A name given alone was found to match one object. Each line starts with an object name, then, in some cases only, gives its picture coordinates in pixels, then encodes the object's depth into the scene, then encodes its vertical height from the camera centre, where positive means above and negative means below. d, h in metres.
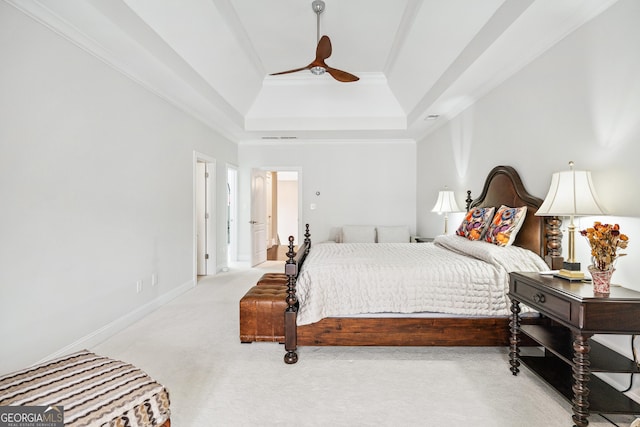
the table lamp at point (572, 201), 2.03 +0.04
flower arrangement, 1.73 -0.19
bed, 2.56 -0.98
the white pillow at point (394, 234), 6.00 -0.54
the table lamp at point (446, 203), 4.46 +0.04
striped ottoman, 1.25 -0.78
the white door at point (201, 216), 5.43 -0.20
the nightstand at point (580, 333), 1.66 -0.75
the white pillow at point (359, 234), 6.00 -0.54
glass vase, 1.75 -0.40
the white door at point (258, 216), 6.46 -0.25
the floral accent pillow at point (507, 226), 2.83 -0.17
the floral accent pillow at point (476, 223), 3.24 -0.18
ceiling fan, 3.21 +1.54
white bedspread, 2.52 -0.64
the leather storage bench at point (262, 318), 2.77 -0.98
